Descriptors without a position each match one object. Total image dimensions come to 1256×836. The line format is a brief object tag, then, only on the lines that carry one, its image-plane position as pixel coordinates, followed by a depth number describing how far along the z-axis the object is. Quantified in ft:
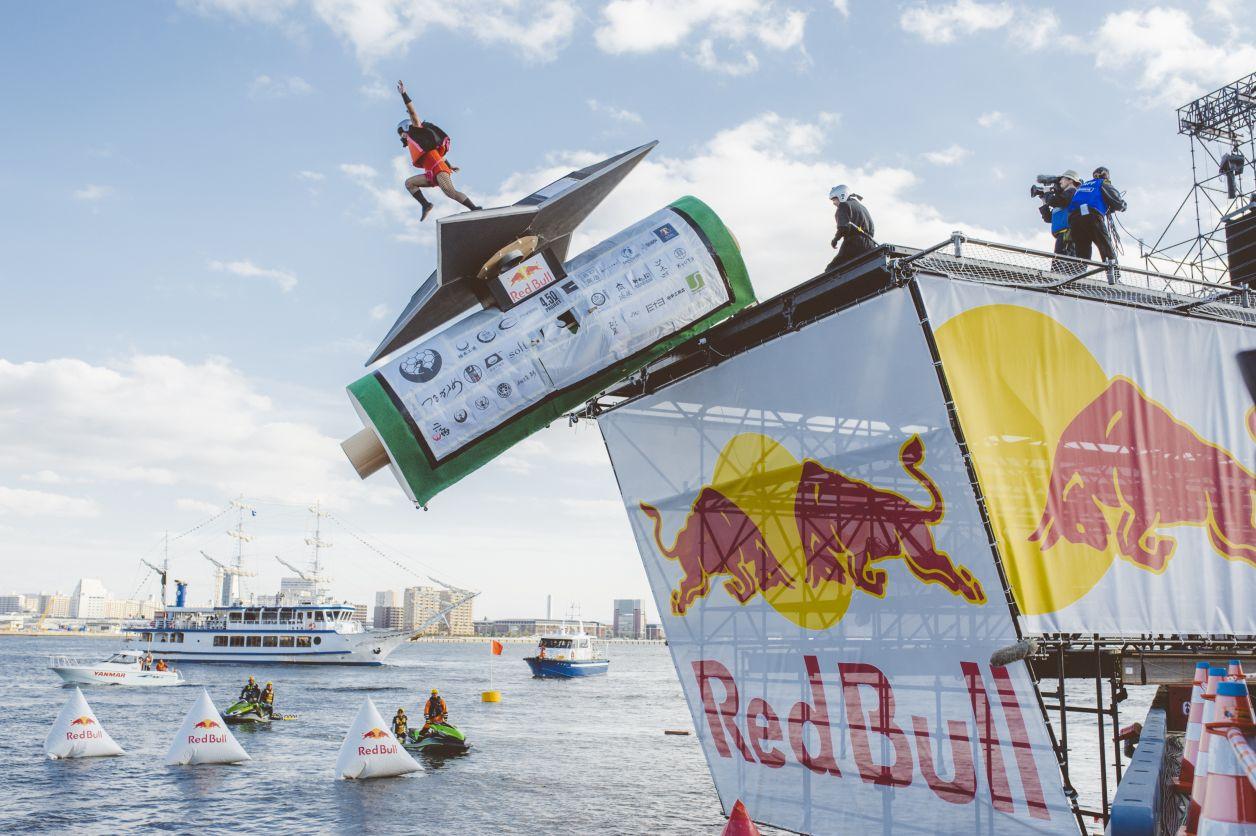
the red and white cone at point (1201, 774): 19.97
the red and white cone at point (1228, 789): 17.03
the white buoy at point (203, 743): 110.22
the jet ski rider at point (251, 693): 156.96
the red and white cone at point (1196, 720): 24.93
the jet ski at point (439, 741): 119.55
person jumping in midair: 36.99
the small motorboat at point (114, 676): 233.96
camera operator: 48.75
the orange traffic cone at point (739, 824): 26.21
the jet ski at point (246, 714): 151.53
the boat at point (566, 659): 305.12
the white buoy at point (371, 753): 100.12
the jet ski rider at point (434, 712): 120.88
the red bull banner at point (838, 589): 37.47
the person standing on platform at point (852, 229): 41.42
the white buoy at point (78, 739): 116.37
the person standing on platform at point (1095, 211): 46.85
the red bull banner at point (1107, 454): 37.86
